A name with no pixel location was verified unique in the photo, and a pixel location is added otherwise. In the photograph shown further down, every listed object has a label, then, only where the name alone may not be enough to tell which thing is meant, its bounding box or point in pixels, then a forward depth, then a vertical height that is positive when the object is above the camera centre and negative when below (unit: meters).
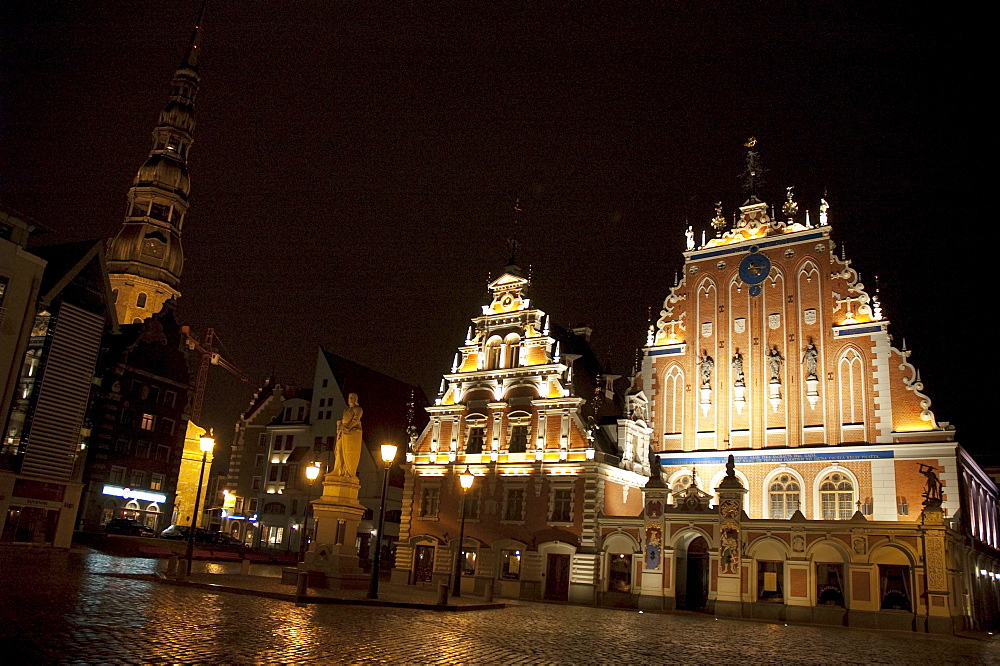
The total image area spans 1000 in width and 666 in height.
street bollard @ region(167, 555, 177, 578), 22.27 -1.26
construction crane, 91.44 +18.48
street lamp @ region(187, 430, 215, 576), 23.09 +2.30
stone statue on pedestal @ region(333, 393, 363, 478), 26.36 +3.06
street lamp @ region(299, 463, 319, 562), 30.61 +2.30
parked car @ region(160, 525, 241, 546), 43.08 -0.65
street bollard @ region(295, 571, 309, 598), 19.19 -1.24
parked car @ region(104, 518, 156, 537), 43.15 -0.51
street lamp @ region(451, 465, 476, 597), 27.12 -0.47
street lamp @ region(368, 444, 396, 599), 21.06 -0.08
